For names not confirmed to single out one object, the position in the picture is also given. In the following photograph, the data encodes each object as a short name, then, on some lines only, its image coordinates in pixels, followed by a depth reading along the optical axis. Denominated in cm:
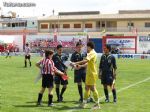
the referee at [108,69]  1468
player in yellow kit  1326
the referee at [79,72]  1459
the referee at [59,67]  1477
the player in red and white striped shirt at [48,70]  1346
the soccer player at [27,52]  3400
